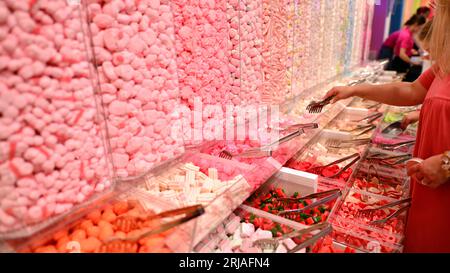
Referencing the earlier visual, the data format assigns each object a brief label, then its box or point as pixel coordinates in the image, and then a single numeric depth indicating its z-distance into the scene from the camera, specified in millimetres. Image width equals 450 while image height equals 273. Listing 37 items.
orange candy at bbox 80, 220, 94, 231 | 850
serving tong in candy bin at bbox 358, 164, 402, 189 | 1651
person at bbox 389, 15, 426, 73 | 4824
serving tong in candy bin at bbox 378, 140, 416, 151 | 1900
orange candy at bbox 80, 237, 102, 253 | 801
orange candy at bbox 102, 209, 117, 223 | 880
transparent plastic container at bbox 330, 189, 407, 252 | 1194
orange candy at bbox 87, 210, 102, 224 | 876
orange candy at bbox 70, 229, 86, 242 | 821
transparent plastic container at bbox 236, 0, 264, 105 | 1413
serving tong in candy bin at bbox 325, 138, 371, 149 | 1914
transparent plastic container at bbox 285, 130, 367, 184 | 1618
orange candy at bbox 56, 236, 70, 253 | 795
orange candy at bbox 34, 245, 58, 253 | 775
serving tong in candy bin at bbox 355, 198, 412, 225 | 1286
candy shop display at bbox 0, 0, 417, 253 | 720
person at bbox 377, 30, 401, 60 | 5402
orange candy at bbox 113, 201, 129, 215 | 919
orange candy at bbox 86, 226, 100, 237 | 836
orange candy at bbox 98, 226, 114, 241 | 827
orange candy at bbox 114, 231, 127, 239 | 824
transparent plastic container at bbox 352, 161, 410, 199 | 1560
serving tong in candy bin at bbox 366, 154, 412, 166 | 1762
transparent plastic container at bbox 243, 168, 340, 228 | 1247
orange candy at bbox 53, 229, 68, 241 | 814
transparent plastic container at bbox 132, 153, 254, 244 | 911
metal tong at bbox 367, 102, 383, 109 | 2547
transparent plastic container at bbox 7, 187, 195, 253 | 789
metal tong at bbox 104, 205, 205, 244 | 782
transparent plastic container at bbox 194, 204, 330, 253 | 1031
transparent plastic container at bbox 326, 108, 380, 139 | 2061
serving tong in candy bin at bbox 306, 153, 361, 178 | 1568
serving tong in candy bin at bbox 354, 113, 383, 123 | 2244
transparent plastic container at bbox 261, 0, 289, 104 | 1631
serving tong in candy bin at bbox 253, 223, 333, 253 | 1030
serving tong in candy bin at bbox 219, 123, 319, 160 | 1298
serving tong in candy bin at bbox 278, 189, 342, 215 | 1231
